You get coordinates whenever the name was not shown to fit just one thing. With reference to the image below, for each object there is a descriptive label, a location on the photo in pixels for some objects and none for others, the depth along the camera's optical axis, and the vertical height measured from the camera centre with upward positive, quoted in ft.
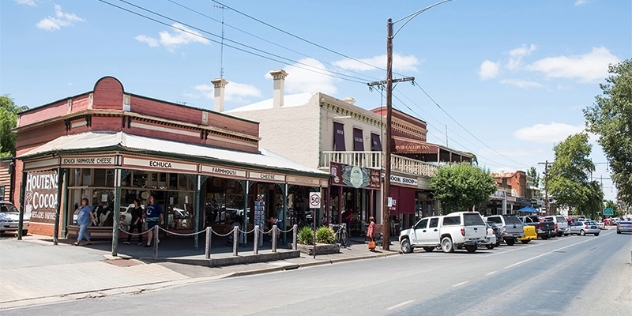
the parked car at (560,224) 152.56 -4.10
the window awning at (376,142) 113.60 +13.51
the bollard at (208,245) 54.39 -4.04
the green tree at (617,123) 96.58 +16.32
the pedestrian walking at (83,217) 60.29 -1.63
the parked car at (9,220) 69.15 -2.39
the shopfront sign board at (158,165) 55.11 +4.09
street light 83.10 +14.08
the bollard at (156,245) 53.68 -4.11
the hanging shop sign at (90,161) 54.95 +4.30
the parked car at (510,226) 105.19 -3.31
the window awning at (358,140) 106.83 +13.04
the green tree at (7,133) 142.10 +17.82
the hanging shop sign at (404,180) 106.01 +5.41
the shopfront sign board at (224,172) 63.46 +3.91
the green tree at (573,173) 267.18 +18.34
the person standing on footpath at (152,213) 61.41 -1.10
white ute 81.46 -3.78
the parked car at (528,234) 116.78 -5.36
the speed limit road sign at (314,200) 68.71 +0.74
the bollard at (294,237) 68.33 -3.98
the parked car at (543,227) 139.85 -4.43
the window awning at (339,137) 100.92 +12.89
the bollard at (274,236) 65.10 -3.63
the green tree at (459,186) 117.29 +4.83
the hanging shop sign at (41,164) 60.95 +4.37
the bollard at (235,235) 58.23 -3.27
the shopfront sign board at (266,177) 70.64 +3.75
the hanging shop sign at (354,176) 90.38 +5.27
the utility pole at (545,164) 239.54 +19.96
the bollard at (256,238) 61.62 -3.78
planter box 71.61 -5.65
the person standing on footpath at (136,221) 63.87 -2.11
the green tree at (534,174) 358.47 +23.94
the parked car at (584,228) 180.96 -5.82
